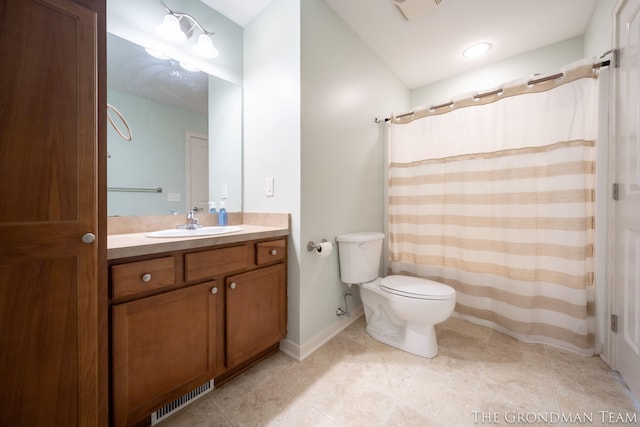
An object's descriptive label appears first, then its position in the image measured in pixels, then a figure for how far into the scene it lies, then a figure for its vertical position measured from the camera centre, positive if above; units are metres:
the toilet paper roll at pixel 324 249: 1.54 -0.23
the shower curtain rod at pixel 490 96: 1.45 +0.86
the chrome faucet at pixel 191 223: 1.42 -0.06
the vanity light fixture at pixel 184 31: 1.36 +1.08
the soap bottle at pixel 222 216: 1.65 -0.02
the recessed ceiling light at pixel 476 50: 2.00 +1.40
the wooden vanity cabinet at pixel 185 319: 0.89 -0.48
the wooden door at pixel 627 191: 1.15 +0.10
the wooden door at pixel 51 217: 0.65 -0.01
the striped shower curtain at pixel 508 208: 1.51 +0.03
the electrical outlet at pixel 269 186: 1.61 +0.18
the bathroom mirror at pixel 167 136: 1.28 +0.49
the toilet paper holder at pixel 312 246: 1.54 -0.21
